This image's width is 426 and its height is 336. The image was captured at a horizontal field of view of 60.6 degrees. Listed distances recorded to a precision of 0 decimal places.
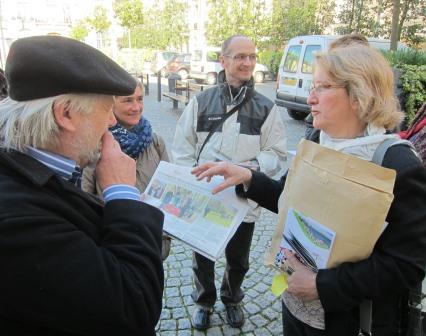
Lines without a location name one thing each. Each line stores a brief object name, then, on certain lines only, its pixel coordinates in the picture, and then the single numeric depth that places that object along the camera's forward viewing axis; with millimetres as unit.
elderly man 866
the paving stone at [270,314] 2818
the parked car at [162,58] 24353
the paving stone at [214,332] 2617
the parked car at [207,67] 20391
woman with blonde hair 1268
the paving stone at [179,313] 2799
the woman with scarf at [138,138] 2137
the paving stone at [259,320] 2740
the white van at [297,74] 9602
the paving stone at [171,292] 3053
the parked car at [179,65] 22797
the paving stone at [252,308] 2873
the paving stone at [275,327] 2655
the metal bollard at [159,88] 12866
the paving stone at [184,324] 2684
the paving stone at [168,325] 2678
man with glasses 2484
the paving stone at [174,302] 2928
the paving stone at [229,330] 2631
